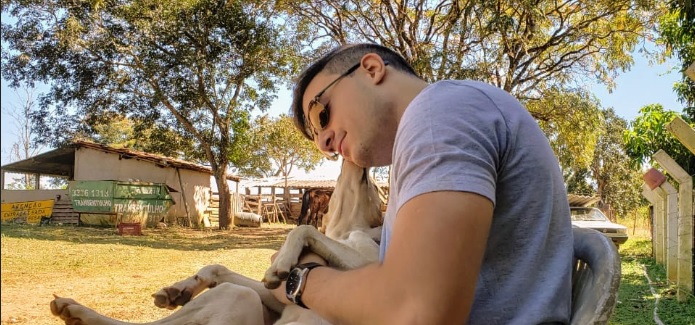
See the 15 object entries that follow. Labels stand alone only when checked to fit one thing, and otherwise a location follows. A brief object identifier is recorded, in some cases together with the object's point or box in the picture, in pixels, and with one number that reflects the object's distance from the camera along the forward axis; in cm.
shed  2111
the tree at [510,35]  1452
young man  104
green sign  2033
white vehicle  1513
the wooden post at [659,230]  1084
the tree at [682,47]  999
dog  165
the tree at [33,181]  1747
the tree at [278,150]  2784
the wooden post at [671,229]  866
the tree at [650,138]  1235
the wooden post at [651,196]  1128
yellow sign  1714
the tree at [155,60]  1923
